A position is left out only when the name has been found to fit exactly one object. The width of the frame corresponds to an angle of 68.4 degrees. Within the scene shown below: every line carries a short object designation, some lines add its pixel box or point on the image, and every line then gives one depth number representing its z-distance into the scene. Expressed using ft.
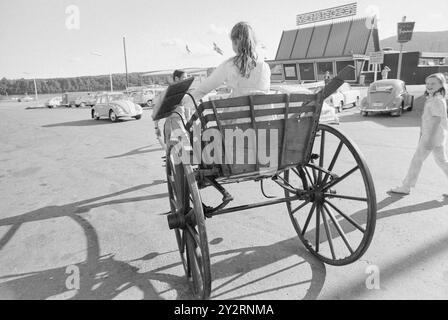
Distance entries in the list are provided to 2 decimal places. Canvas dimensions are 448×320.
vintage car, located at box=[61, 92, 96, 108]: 117.19
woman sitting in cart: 8.58
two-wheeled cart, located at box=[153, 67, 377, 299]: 7.48
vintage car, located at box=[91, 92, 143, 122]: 55.01
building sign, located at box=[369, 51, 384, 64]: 70.55
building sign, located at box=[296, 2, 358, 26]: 135.85
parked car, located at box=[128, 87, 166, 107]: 86.28
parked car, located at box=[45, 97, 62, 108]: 124.57
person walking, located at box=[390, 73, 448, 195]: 14.43
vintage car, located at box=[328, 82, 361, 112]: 50.03
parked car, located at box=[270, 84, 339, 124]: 33.70
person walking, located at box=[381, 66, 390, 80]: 76.16
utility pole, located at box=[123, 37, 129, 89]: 159.02
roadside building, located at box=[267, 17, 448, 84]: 119.75
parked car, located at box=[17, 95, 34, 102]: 203.95
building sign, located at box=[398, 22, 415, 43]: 72.23
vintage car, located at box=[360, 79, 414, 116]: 43.42
